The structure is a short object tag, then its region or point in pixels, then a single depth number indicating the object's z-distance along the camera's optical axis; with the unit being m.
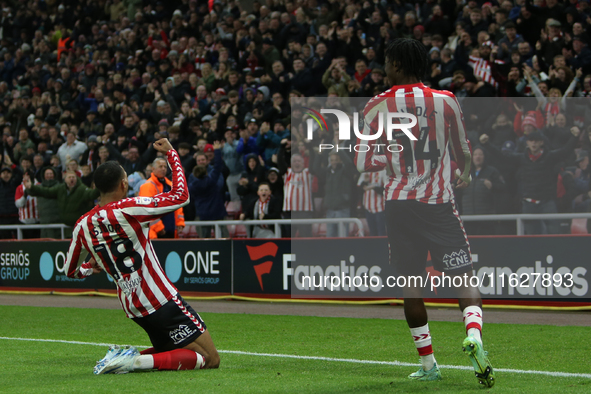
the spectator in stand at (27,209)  18.41
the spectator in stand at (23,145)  21.06
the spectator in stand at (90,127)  20.94
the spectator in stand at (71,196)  16.22
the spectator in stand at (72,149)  19.70
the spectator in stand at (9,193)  19.19
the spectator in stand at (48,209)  17.34
